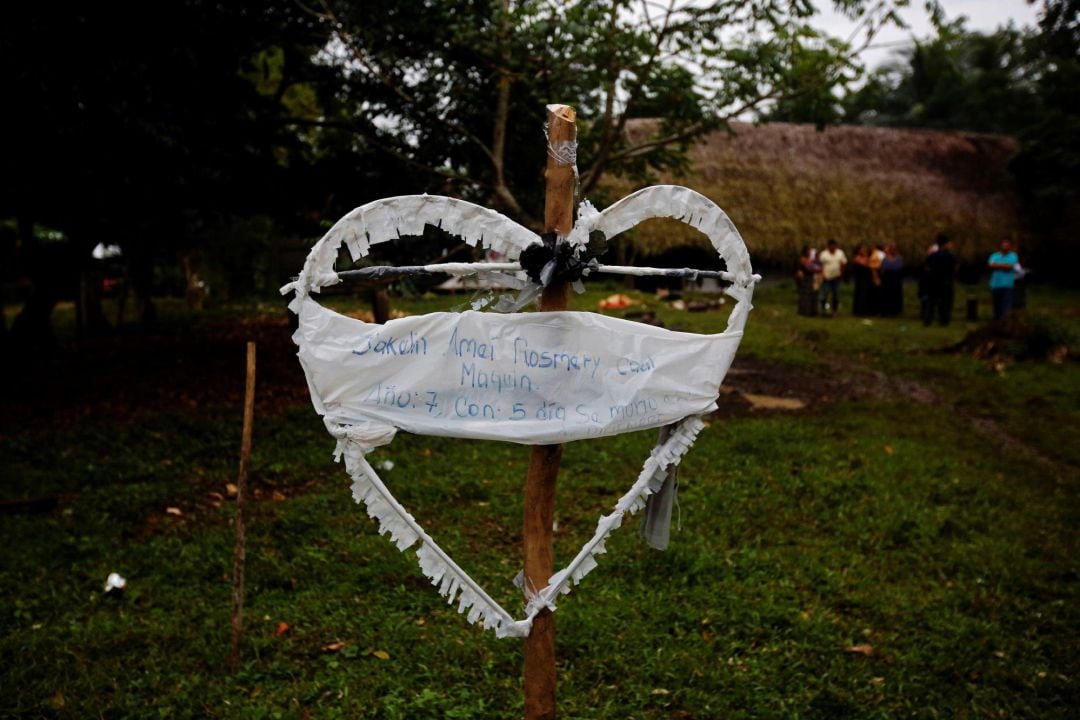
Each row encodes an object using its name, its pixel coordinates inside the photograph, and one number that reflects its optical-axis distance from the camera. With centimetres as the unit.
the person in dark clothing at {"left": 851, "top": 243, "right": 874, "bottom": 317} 1571
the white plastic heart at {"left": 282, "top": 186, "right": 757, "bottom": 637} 238
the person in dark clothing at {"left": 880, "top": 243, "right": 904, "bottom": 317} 1541
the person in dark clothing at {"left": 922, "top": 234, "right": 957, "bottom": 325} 1398
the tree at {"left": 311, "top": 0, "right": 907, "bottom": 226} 616
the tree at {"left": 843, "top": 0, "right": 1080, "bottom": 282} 1862
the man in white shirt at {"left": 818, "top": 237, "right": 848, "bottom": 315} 1573
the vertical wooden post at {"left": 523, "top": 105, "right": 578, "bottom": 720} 252
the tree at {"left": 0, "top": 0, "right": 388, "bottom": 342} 631
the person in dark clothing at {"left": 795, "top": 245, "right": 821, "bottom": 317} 1555
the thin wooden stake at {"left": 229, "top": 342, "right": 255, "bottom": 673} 378
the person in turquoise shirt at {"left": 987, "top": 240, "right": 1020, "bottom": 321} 1307
